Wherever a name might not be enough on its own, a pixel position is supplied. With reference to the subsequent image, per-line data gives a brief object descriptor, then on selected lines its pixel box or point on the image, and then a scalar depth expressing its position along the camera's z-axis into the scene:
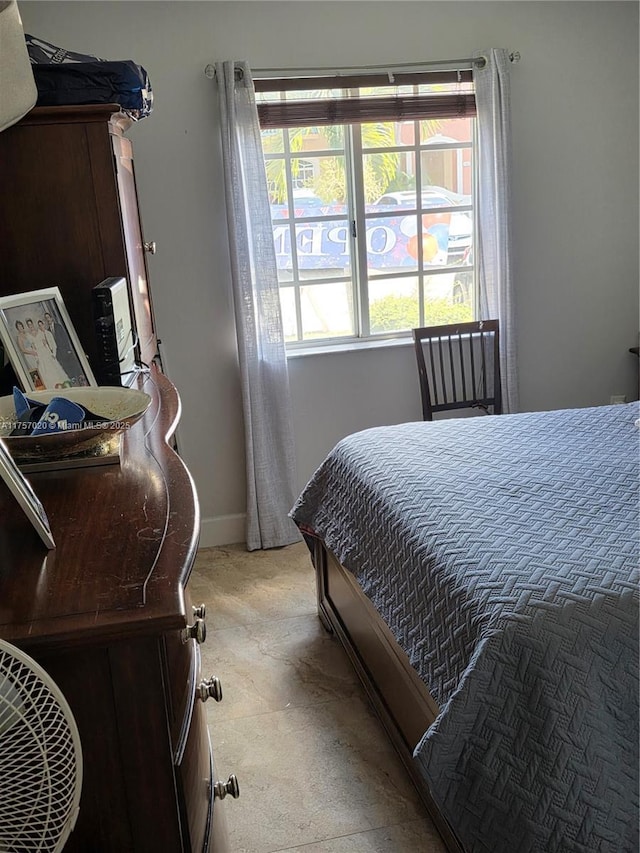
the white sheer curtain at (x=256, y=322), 3.25
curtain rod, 3.26
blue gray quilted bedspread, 1.39
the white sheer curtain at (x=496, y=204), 3.44
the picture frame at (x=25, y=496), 1.10
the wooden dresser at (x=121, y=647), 0.97
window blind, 3.32
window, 3.41
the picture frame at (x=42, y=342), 1.78
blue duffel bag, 2.10
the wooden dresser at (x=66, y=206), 2.09
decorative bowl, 1.44
